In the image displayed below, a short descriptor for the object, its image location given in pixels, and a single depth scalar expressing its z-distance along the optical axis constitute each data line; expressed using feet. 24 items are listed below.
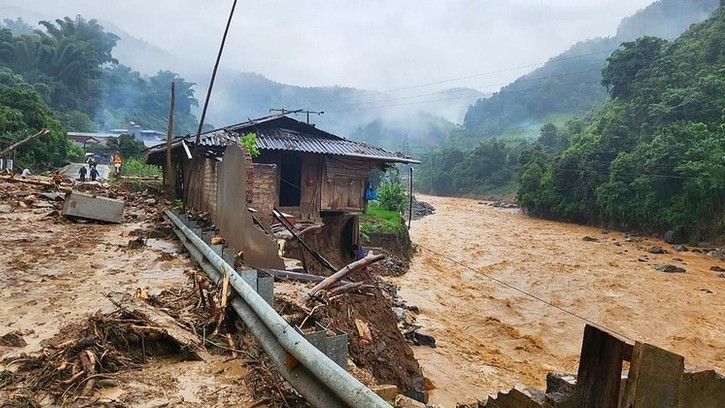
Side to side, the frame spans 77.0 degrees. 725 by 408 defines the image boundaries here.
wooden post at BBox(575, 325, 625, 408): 6.90
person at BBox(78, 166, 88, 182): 80.00
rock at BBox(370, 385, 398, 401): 7.27
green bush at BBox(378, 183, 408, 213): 93.71
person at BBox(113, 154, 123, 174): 89.45
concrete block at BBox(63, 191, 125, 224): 32.27
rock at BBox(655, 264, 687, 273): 64.13
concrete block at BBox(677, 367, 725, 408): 7.01
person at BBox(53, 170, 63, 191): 48.72
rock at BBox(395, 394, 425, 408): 7.66
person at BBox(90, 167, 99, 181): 80.74
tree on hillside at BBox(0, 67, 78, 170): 81.46
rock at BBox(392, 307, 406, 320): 40.38
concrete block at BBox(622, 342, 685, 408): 6.43
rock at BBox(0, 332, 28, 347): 10.04
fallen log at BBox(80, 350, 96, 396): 8.01
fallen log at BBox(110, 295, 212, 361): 10.01
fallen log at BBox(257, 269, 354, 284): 17.37
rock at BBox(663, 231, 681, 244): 84.23
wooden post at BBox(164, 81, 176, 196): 41.75
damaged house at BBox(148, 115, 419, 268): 42.52
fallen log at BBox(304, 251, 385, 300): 14.59
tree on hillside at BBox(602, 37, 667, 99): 114.93
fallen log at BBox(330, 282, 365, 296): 15.78
